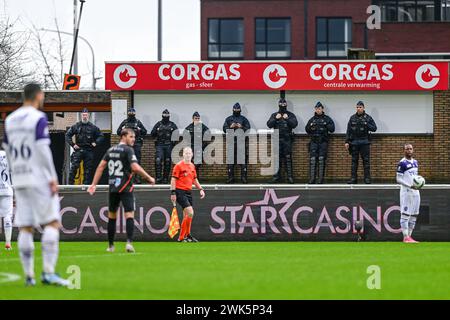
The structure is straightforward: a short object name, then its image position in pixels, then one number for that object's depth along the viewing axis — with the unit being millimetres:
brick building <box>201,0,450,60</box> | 74188
